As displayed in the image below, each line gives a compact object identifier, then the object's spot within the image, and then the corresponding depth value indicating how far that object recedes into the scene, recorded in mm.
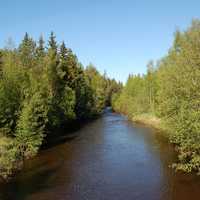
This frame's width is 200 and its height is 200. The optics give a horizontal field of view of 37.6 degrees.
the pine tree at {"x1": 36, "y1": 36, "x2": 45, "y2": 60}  52838
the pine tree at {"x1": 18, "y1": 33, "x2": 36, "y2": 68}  47384
